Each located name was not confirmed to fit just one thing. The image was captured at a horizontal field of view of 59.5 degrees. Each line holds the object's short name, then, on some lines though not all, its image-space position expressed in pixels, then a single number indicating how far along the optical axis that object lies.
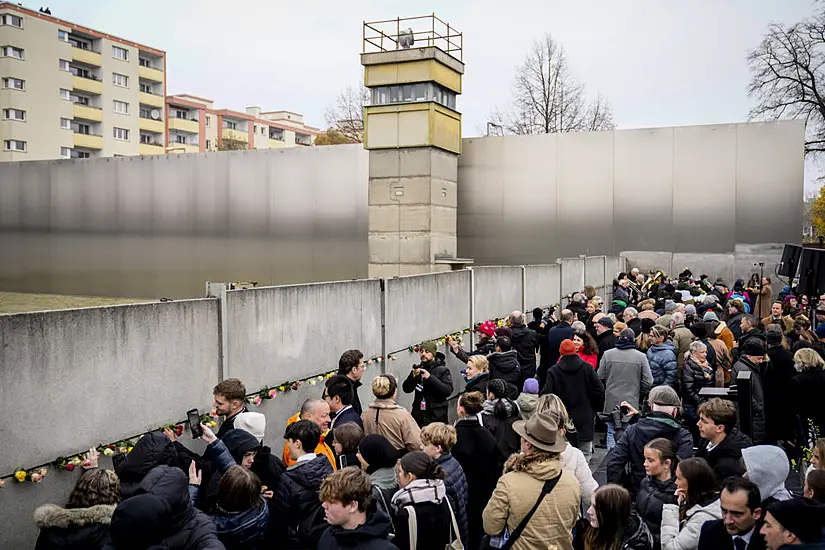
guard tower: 23.83
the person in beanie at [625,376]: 8.49
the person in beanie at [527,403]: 6.55
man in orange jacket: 5.42
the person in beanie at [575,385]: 8.23
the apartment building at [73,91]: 56.22
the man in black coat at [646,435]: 5.65
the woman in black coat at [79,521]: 3.81
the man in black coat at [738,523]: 3.89
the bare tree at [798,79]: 35.47
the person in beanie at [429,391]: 8.05
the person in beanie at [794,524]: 3.49
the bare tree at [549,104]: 42.91
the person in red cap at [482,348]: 9.73
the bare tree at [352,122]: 54.38
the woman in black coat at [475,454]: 5.67
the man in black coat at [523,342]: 10.45
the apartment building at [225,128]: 79.38
